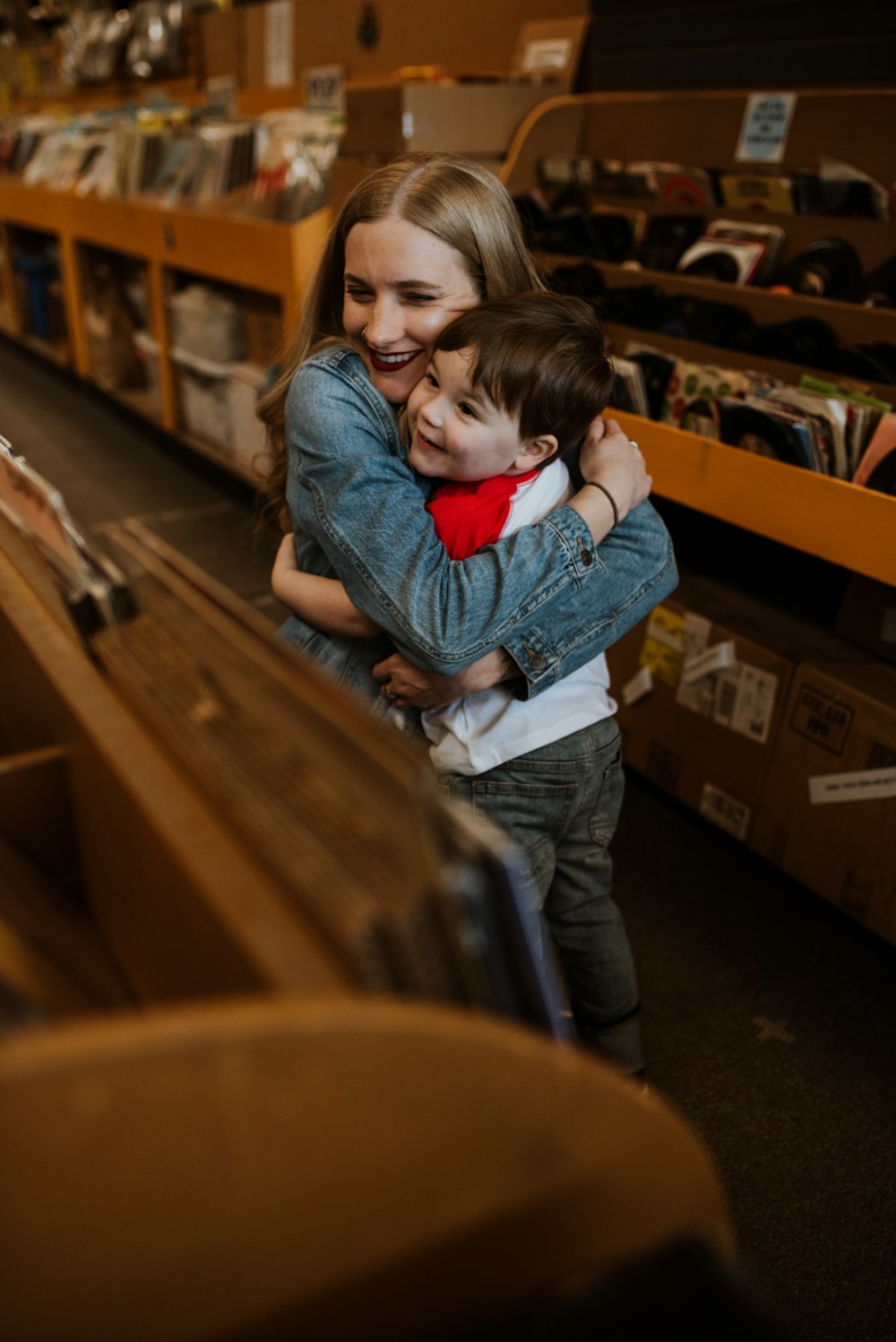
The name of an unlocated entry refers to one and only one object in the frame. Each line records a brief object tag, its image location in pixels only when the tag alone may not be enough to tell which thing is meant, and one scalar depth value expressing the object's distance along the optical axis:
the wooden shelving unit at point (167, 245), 3.07
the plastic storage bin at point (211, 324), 3.67
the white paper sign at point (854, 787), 1.65
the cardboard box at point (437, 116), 2.55
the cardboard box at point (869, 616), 1.82
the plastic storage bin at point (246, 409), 3.50
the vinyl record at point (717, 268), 2.19
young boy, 0.98
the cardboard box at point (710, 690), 1.85
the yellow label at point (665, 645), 1.98
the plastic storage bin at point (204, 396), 3.83
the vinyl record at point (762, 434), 1.67
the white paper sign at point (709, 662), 1.87
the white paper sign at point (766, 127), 2.34
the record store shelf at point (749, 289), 1.62
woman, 1.00
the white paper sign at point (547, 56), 2.89
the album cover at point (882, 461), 1.58
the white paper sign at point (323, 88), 4.12
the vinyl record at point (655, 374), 1.99
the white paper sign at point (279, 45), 4.40
